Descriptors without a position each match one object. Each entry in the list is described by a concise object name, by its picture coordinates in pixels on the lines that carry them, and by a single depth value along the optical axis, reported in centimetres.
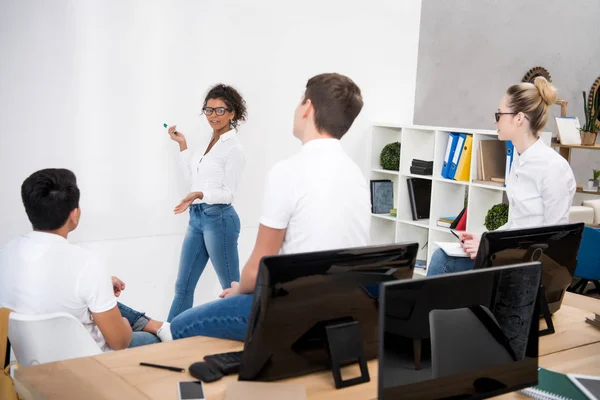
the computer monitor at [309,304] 177
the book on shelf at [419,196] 589
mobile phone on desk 180
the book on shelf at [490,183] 511
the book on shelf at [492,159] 525
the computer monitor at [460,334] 162
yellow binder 537
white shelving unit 531
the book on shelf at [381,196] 612
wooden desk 184
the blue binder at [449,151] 546
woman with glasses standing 446
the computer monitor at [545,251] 233
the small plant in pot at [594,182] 709
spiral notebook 191
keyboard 195
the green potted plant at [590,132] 660
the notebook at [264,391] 179
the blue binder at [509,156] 503
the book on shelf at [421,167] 569
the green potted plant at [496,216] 511
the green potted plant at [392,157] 600
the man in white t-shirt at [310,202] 227
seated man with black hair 244
